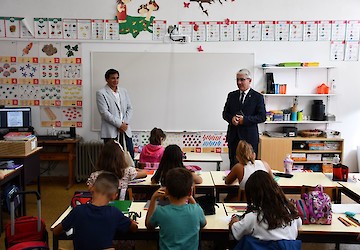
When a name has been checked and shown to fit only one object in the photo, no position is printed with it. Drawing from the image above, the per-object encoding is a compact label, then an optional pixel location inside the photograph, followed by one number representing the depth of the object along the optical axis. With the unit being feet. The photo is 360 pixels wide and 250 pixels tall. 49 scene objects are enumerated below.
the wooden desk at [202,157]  17.55
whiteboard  20.13
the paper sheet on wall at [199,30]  20.08
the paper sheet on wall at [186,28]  20.08
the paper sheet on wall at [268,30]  20.08
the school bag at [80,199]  9.00
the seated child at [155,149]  13.89
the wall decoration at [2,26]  19.80
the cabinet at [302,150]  19.42
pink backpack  8.35
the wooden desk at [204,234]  8.11
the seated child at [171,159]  10.51
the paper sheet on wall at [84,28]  19.88
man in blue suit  14.97
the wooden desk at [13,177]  12.74
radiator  19.99
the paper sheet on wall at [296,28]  20.16
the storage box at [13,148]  14.67
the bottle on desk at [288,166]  13.07
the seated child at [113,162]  10.13
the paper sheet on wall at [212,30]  20.07
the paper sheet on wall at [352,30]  20.17
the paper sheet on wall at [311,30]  20.13
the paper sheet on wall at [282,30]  20.11
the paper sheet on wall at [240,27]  20.07
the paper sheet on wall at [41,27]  19.85
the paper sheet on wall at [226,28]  20.08
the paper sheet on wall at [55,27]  19.85
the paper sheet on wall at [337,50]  20.26
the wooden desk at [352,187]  10.99
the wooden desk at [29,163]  14.80
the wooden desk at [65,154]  18.85
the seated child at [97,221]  7.14
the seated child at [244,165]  11.24
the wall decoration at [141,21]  19.99
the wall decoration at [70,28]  19.86
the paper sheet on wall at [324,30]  20.13
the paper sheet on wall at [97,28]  19.93
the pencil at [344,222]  8.49
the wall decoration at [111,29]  19.97
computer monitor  18.12
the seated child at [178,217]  7.29
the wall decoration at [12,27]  19.77
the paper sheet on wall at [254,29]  20.06
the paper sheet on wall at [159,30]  20.04
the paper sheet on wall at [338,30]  20.17
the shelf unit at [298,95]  19.90
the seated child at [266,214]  7.23
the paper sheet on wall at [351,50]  20.27
